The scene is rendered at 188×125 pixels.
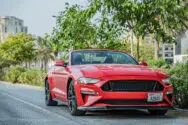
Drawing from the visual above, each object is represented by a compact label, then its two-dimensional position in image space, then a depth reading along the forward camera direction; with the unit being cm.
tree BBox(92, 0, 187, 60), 2120
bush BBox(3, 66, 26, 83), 4993
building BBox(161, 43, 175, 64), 18150
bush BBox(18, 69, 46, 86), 4155
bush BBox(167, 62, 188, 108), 1359
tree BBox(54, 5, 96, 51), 2583
